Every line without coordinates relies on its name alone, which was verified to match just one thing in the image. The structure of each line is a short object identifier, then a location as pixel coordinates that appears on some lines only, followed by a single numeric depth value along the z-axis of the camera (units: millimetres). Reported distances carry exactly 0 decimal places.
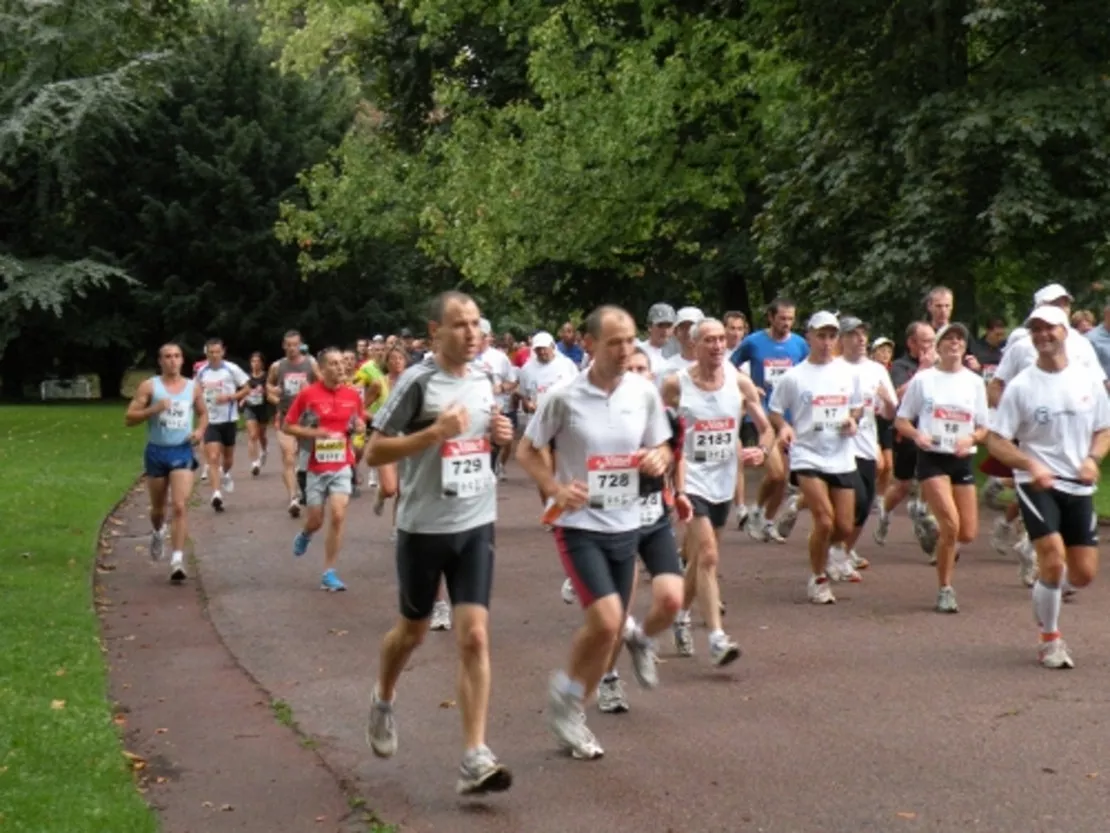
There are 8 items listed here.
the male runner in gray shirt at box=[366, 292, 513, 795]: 8297
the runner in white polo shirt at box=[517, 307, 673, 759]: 8742
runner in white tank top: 11383
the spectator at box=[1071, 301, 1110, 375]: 18062
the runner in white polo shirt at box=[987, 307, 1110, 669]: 10812
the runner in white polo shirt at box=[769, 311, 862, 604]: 13578
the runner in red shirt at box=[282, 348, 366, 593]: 15312
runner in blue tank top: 15875
